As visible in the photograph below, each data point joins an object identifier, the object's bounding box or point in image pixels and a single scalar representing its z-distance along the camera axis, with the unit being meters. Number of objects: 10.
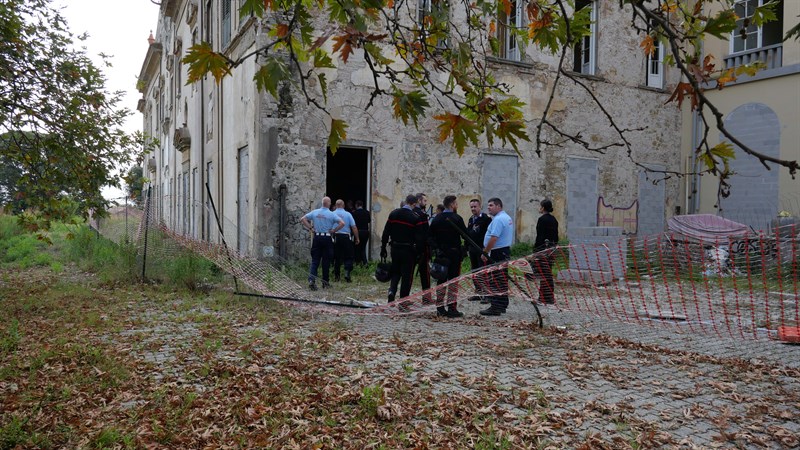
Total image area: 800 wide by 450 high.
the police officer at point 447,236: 9.14
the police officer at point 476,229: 10.12
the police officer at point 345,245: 12.62
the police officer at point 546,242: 9.40
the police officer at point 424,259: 9.22
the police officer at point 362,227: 14.35
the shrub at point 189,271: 11.02
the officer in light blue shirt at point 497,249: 9.04
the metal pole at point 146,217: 12.04
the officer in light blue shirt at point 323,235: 11.65
